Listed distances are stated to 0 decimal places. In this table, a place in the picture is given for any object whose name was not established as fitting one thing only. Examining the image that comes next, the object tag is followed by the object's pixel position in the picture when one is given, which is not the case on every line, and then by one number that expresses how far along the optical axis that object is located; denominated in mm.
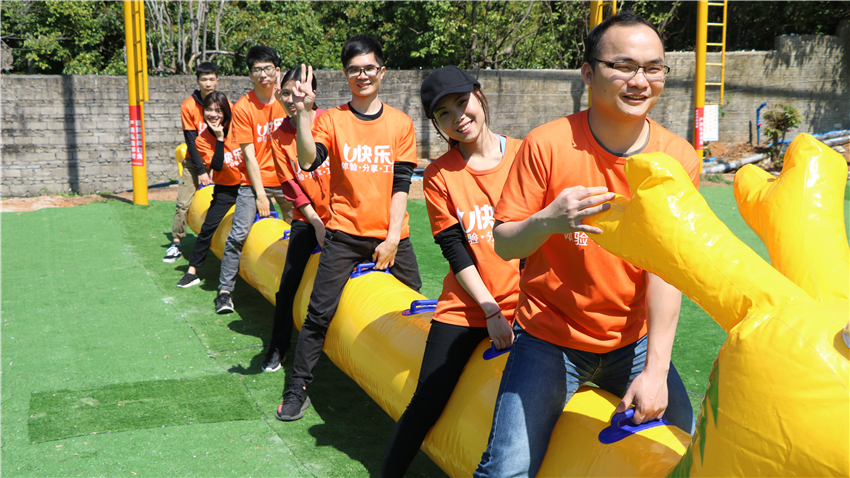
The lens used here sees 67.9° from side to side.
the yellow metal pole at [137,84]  9242
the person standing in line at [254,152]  5164
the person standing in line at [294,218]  4160
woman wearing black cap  2498
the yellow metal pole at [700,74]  9758
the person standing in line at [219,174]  5820
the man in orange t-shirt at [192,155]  6727
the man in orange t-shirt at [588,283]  1763
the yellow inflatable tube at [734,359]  1111
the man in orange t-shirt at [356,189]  3609
